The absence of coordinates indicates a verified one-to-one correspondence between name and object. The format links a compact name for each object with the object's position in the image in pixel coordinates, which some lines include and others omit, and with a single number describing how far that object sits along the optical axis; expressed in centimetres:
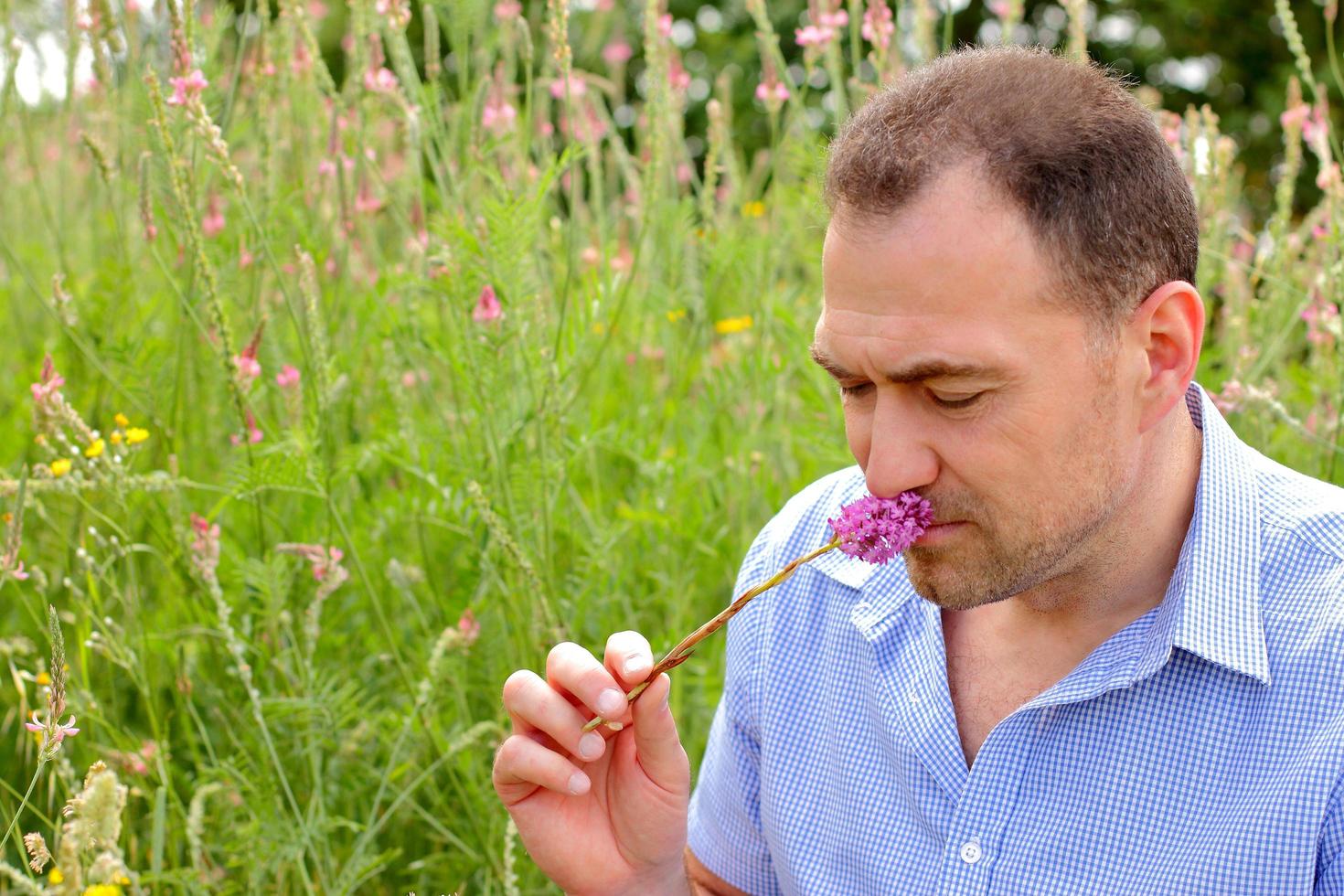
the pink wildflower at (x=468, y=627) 193
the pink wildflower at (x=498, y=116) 253
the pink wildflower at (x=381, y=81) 216
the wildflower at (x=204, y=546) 176
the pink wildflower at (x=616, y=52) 391
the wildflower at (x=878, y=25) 221
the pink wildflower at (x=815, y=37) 235
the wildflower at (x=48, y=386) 165
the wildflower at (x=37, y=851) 109
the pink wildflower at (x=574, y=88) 244
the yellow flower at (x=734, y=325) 267
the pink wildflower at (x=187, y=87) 173
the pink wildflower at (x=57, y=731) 112
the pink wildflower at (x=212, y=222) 254
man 126
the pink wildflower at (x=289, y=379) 201
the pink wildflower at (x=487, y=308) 196
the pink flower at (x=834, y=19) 237
